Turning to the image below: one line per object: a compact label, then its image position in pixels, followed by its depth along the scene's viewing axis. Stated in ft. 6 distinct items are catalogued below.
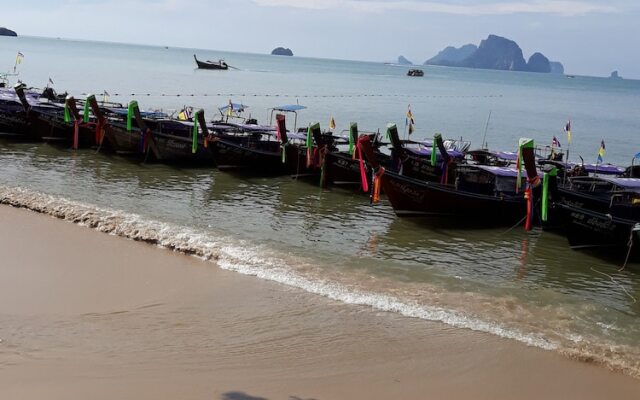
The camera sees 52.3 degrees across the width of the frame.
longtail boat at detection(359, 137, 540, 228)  61.00
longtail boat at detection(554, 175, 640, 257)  52.26
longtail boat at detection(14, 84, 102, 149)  90.74
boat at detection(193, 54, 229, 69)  428.15
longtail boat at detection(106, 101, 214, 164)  84.23
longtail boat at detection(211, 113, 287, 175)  80.79
